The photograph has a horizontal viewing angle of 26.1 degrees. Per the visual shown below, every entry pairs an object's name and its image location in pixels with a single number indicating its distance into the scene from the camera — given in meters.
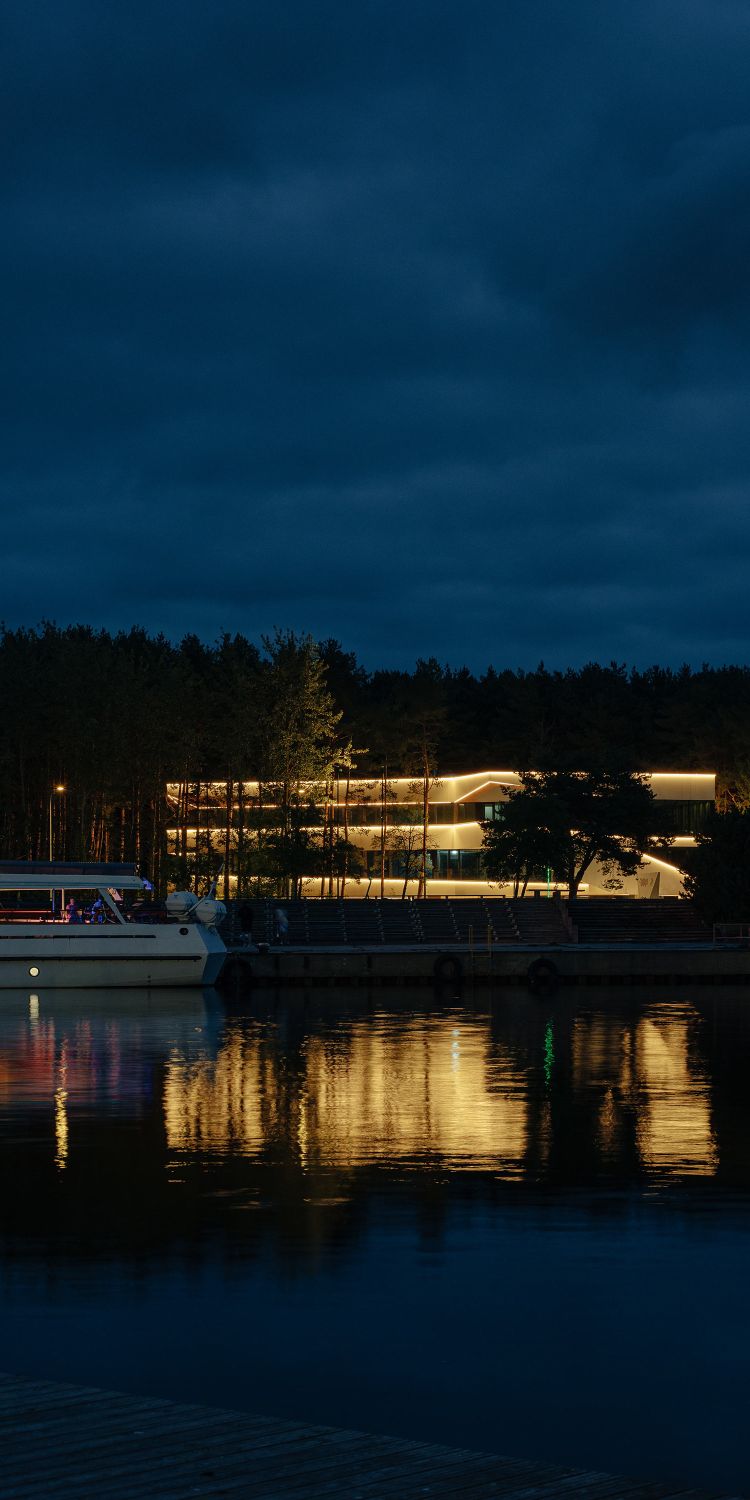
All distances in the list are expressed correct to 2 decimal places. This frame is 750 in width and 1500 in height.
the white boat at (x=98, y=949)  67.44
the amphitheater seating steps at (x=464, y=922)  85.94
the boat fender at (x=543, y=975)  73.19
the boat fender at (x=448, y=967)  73.94
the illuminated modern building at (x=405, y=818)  108.62
